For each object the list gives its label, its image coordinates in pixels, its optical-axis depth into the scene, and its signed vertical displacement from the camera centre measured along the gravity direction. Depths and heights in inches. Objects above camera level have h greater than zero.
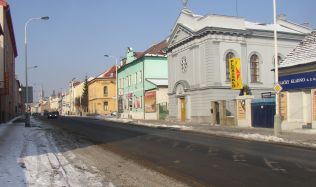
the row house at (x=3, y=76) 1284.1 +124.2
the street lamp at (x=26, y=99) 1076.9 +31.1
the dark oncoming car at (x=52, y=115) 2157.3 -60.9
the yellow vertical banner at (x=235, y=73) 1109.8 +104.2
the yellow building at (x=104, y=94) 2827.6 +98.0
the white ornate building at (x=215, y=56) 1160.4 +179.7
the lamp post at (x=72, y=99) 3859.7 +85.6
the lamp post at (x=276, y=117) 651.1 -28.8
